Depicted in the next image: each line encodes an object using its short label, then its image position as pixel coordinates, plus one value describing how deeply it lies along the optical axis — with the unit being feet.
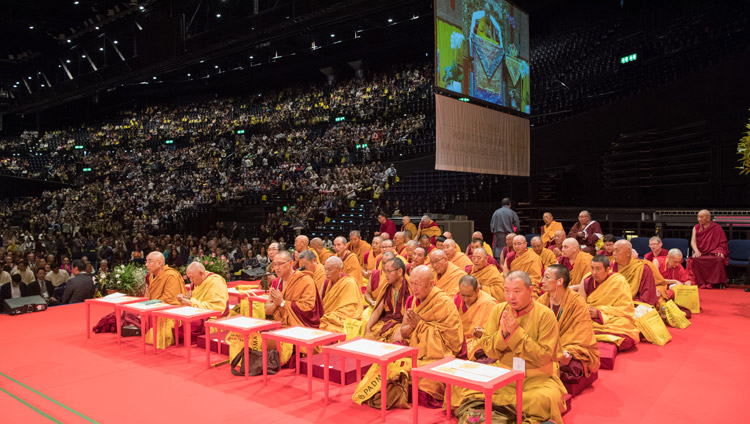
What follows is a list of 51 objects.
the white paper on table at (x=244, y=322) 18.16
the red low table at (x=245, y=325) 17.67
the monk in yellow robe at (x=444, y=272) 22.65
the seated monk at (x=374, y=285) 24.58
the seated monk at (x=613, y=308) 20.53
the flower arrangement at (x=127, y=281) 31.17
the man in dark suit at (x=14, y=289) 32.13
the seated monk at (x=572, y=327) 15.48
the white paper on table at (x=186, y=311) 20.35
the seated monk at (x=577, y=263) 25.35
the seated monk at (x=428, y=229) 41.16
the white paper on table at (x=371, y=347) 14.14
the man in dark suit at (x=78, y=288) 33.35
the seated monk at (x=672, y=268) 29.48
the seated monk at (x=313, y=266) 22.56
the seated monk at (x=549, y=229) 38.39
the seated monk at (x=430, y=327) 15.44
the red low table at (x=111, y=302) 23.23
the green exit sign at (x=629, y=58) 53.25
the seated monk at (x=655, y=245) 30.55
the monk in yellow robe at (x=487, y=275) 23.85
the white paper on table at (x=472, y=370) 11.80
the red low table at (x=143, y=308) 21.43
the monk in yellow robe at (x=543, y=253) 30.08
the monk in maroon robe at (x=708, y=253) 35.63
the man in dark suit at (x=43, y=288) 33.42
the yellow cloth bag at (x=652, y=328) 22.06
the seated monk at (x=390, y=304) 18.66
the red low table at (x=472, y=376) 11.39
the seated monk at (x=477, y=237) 32.31
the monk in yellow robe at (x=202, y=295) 22.81
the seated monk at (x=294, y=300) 20.02
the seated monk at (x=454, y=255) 27.68
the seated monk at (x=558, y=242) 31.52
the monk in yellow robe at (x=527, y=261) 27.25
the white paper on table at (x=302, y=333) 16.64
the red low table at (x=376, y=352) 13.66
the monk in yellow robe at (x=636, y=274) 23.30
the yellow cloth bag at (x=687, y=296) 28.17
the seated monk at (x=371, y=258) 32.32
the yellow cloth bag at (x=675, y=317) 25.52
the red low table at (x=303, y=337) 16.12
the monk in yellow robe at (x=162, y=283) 24.53
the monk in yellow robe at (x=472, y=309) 17.35
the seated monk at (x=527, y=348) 12.73
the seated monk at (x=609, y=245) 27.37
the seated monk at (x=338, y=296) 20.84
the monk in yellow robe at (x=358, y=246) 36.63
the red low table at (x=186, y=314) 19.97
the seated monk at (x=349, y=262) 30.42
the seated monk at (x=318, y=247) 31.63
